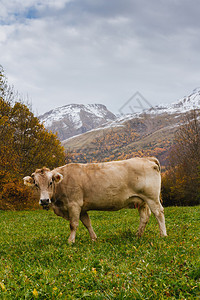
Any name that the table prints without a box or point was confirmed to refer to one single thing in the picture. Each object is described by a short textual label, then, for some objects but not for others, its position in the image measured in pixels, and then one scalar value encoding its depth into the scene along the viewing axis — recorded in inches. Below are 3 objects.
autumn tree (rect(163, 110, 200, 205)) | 1796.4
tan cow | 375.6
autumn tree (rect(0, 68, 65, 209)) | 1141.7
